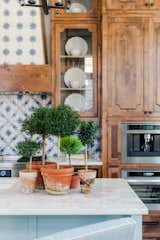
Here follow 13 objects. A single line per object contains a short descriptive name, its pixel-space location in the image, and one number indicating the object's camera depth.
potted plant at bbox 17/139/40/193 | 2.20
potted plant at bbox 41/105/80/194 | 2.08
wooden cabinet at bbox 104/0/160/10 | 3.88
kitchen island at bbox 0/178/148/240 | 1.88
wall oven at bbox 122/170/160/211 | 3.86
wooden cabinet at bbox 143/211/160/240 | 3.84
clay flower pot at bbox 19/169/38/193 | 2.20
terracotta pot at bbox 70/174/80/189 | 2.29
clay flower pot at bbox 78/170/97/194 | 2.21
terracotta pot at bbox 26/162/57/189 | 2.31
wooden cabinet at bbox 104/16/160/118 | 3.90
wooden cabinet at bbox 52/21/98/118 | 4.17
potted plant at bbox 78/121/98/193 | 2.21
